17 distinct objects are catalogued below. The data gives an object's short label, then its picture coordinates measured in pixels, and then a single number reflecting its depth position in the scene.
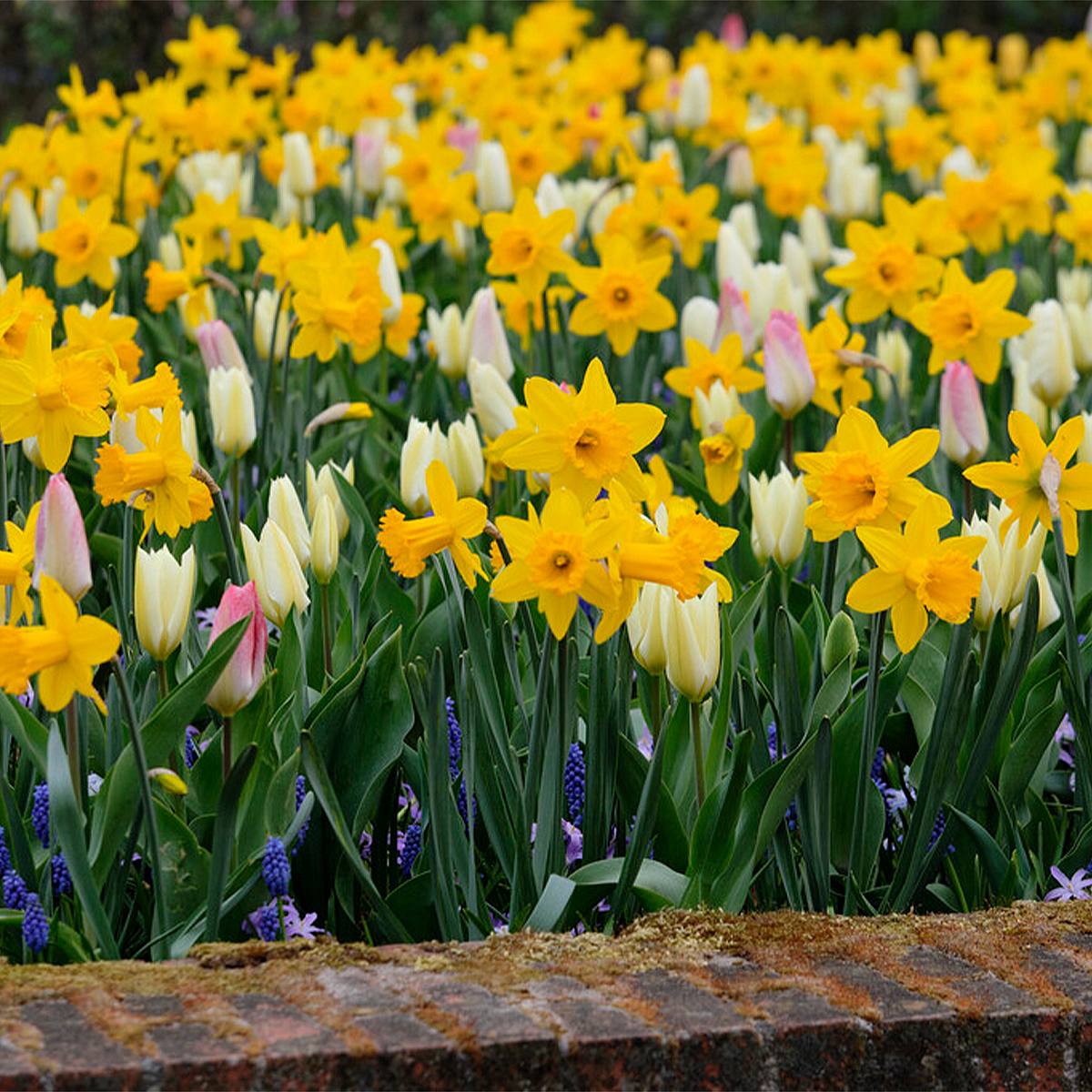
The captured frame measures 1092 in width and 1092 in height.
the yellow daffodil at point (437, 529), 3.82
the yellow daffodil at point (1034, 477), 3.97
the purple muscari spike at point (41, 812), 4.04
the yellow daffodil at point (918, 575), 3.72
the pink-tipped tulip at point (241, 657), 3.92
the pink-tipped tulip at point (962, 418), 5.92
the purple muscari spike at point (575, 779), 4.41
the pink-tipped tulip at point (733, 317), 7.10
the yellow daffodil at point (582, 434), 3.95
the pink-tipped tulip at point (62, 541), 3.68
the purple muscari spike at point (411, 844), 4.32
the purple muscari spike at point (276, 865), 3.75
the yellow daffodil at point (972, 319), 6.50
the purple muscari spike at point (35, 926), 3.69
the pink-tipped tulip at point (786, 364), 6.07
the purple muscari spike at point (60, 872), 3.94
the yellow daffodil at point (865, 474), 3.95
